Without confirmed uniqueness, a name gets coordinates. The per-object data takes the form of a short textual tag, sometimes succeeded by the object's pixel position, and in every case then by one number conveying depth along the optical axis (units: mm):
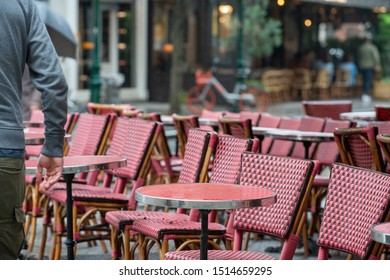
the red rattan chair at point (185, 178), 9967
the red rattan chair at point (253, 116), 16426
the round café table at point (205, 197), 7540
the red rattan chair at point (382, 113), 15634
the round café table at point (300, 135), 13303
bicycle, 36738
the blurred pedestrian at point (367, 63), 48559
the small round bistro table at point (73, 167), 9355
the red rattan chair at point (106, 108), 18167
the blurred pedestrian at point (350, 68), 51680
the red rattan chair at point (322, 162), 13399
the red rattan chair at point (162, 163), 14814
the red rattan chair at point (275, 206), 8578
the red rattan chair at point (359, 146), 11296
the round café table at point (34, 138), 11834
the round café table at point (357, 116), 17932
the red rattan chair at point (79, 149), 12793
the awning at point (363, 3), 47610
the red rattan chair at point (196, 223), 9248
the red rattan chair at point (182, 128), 14601
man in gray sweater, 6471
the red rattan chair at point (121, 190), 11355
